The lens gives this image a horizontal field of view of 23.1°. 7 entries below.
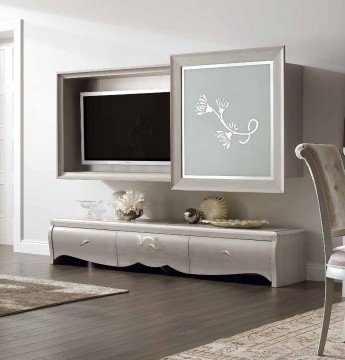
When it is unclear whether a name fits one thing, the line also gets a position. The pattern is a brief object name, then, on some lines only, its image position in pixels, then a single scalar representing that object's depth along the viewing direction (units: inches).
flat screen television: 254.7
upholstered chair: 142.1
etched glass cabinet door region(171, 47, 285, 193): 221.3
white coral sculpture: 251.8
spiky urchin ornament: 240.1
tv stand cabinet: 220.2
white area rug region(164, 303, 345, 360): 142.3
